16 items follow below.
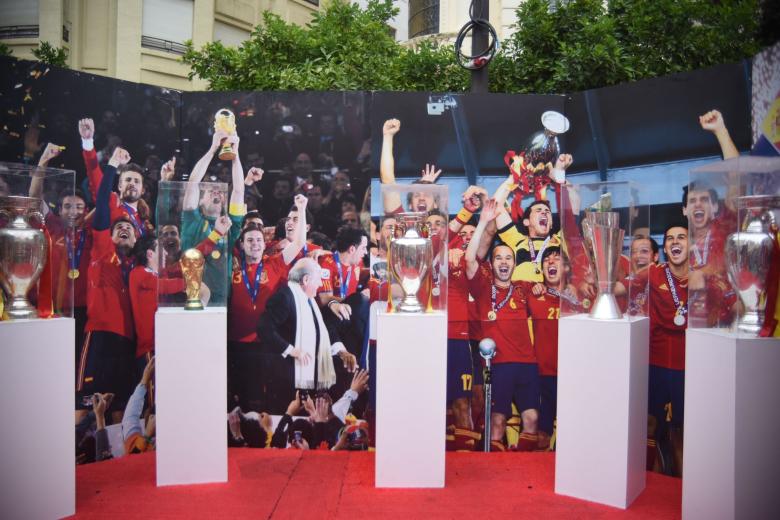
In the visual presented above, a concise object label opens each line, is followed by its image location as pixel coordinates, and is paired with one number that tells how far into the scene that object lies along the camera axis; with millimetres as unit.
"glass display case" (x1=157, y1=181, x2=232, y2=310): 3623
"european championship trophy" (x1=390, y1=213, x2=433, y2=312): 3549
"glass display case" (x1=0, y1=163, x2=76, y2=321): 3025
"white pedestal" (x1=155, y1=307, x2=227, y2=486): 3475
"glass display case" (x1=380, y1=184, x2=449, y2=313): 3566
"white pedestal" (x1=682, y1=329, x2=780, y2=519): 2701
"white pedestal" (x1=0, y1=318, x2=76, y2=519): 2869
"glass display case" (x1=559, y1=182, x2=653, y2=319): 3479
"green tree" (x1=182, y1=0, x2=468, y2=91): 6328
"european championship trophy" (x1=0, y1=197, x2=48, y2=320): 3014
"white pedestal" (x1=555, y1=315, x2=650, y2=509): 3232
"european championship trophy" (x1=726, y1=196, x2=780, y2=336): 2809
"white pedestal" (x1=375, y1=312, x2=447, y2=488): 3486
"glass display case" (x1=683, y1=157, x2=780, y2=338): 2809
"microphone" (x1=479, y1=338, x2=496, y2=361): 4137
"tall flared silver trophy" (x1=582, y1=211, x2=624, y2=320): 3455
